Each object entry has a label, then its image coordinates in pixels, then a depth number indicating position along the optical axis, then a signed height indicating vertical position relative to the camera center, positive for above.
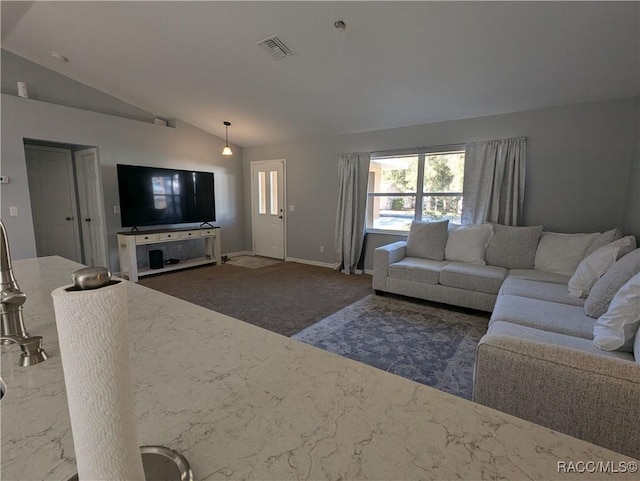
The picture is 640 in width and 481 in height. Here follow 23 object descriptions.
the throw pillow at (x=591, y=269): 2.14 -0.49
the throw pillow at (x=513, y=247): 3.29 -0.50
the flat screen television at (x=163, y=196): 4.38 +0.12
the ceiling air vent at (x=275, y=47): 2.87 +1.57
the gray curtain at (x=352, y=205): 4.80 -0.03
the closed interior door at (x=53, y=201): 4.36 +0.02
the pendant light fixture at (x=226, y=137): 5.03 +1.31
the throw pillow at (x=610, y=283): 1.69 -0.48
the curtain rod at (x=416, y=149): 4.00 +0.79
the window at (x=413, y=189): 4.15 +0.22
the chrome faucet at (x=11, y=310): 0.74 -0.29
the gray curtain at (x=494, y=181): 3.60 +0.28
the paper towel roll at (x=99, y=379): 0.32 -0.21
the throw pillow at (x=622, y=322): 1.37 -0.57
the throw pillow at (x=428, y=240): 3.76 -0.48
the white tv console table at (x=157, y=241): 4.30 -0.67
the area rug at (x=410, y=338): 2.15 -1.21
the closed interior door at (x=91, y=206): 4.40 -0.05
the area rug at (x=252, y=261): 5.48 -1.15
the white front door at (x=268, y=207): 5.87 -0.08
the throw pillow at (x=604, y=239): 2.78 -0.33
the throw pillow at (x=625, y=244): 2.17 -0.32
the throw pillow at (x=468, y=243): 3.51 -0.48
